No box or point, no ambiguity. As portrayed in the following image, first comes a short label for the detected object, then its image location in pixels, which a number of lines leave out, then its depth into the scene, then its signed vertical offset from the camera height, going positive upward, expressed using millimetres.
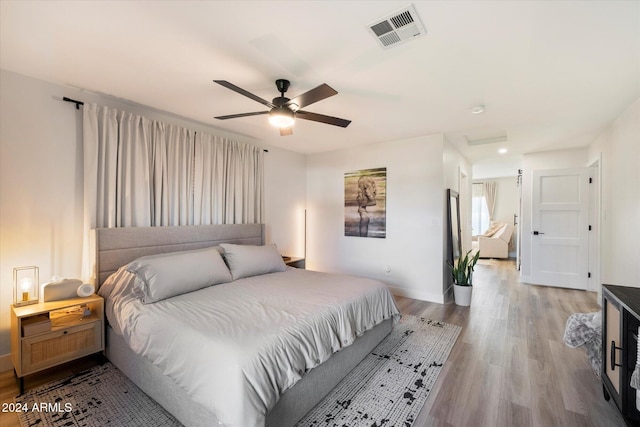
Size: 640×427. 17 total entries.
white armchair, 7746 -857
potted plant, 3885 -952
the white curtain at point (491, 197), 9026 +564
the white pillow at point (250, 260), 3017 -540
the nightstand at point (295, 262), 4264 -764
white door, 4695 -247
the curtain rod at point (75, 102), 2545 +1049
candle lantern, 2238 -614
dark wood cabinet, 1561 -787
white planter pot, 3900 -1151
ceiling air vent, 1599 +1156
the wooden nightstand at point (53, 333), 2020 -947
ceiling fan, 2008 +864
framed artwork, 4559 +184
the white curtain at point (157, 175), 2676 +447
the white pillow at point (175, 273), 2254 -542
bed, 1445 -790
